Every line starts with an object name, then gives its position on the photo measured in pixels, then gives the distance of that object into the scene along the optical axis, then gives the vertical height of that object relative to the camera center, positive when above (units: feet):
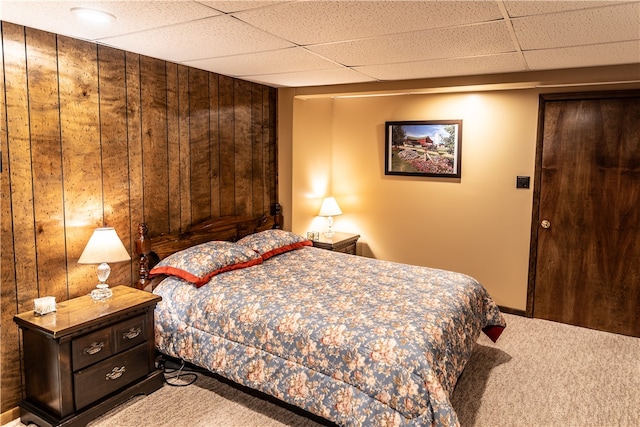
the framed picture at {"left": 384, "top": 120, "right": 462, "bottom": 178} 14.73 +1.10
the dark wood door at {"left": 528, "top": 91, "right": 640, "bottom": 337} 12.34 -0.86
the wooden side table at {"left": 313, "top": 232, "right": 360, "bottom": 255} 15.01 -2.17
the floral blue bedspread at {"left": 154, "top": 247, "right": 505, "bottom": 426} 7.27 -2.93
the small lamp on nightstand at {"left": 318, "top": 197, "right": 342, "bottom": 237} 16.26 -1.12
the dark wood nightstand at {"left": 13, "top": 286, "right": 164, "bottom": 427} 8.03 -3.48
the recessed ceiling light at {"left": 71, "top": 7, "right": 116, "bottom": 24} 7.02 +2.62
